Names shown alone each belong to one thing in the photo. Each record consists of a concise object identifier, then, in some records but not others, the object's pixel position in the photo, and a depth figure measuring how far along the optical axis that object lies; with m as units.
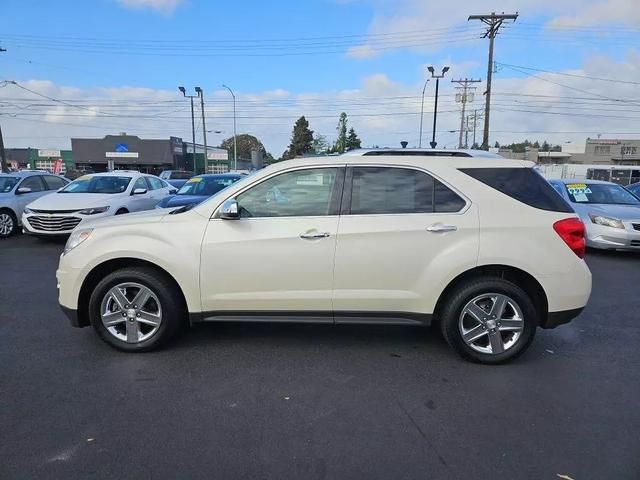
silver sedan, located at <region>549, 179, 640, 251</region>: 8.72
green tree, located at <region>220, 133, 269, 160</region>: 119.07
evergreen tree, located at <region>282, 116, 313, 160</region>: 104.39
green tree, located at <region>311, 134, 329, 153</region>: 71.11
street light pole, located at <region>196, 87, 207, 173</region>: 42.81
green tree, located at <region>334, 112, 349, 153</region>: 54.41
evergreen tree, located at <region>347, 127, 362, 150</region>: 64.03
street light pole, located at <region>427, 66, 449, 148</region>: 30.15
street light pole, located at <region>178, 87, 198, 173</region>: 46.15
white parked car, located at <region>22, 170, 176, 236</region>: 9.31
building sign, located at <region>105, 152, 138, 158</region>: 60.78
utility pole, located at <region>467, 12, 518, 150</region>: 27.48
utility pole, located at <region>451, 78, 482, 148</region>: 49.38
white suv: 3.75
